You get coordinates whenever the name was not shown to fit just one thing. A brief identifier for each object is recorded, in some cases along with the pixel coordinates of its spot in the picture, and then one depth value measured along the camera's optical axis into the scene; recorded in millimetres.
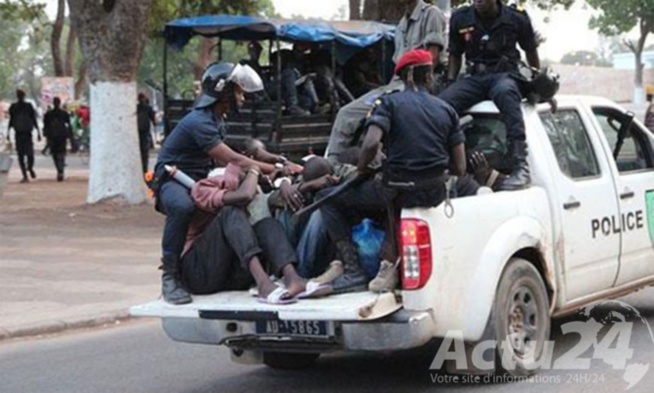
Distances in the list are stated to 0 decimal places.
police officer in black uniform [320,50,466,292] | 6504
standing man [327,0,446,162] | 8227
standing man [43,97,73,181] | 24312
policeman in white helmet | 6898
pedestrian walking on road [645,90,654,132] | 19562
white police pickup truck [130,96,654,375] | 6250
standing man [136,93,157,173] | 23953
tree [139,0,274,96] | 24938
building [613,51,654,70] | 77188
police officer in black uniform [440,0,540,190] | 7602
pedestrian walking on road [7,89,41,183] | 23062
